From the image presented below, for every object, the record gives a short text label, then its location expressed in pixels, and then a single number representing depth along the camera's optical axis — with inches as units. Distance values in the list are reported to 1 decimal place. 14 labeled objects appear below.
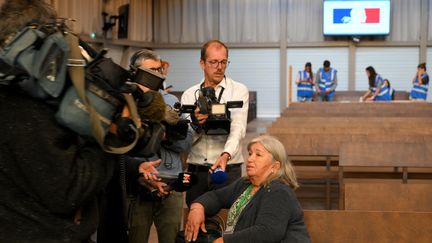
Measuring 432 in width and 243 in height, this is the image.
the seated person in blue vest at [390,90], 729.0
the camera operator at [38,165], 69.7
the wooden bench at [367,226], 129.7
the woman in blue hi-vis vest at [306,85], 804.6
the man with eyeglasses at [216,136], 140.6
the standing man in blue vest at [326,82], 793.6
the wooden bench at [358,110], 449.3
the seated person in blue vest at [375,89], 722.2
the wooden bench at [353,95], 789.9
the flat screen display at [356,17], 826.8
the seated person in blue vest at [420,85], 726.5
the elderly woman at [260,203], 109.6
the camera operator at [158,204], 129.1
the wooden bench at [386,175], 160.4
